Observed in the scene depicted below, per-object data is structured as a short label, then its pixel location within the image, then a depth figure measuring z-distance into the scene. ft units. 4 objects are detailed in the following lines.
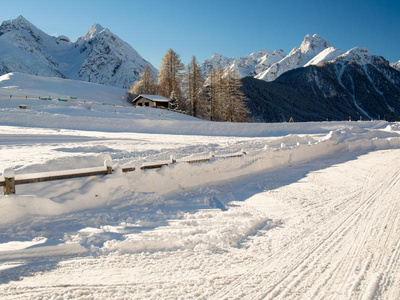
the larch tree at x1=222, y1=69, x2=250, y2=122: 153.58
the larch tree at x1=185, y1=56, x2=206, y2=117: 156.39
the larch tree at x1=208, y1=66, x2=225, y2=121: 153.79
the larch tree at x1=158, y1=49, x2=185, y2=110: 178.81
